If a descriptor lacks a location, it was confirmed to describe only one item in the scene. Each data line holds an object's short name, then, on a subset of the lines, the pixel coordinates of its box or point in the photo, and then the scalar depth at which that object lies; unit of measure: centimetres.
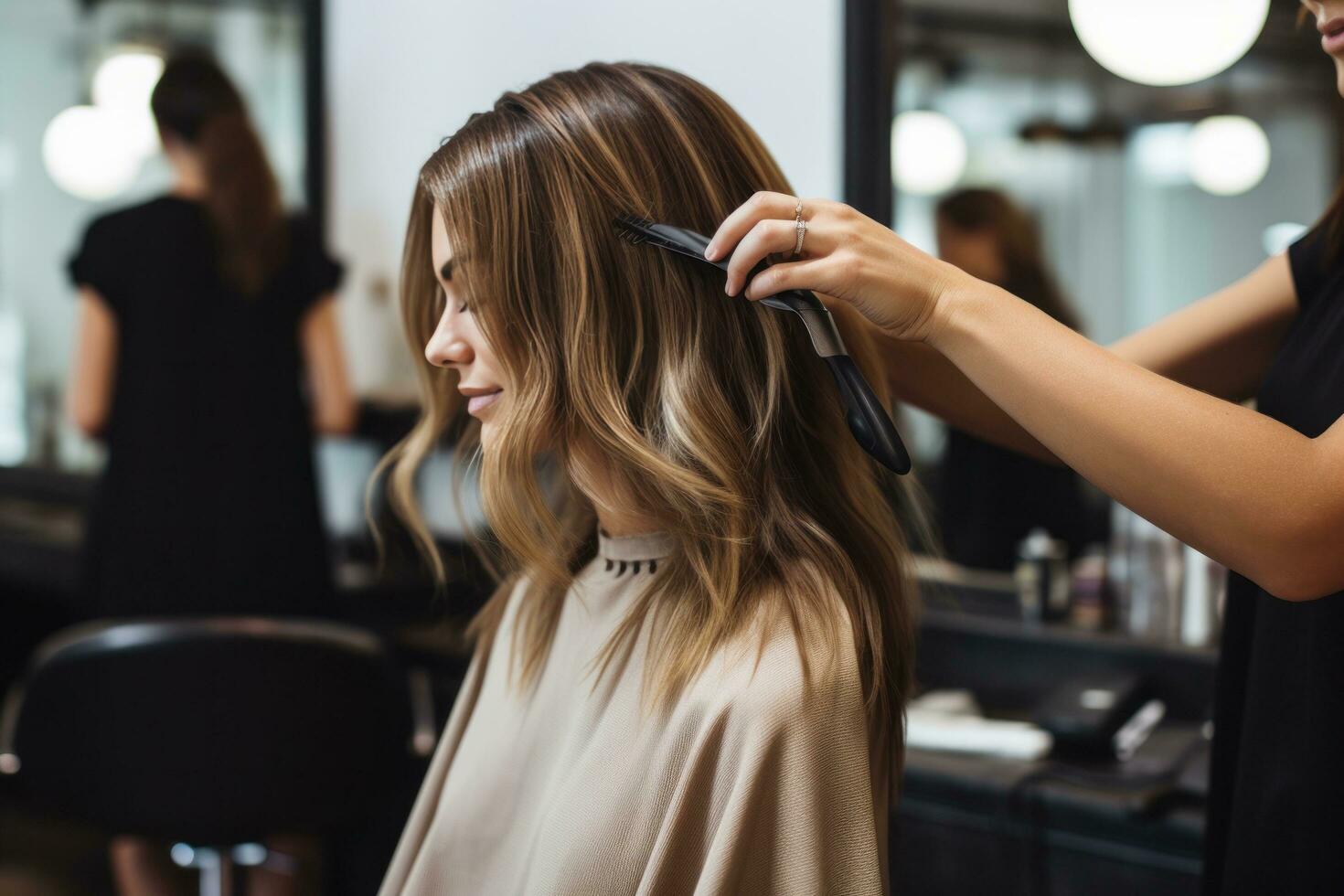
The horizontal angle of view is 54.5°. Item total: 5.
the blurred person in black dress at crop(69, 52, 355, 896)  250
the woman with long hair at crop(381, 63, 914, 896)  98
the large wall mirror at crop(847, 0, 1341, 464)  191
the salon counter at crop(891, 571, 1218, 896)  160
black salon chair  191
